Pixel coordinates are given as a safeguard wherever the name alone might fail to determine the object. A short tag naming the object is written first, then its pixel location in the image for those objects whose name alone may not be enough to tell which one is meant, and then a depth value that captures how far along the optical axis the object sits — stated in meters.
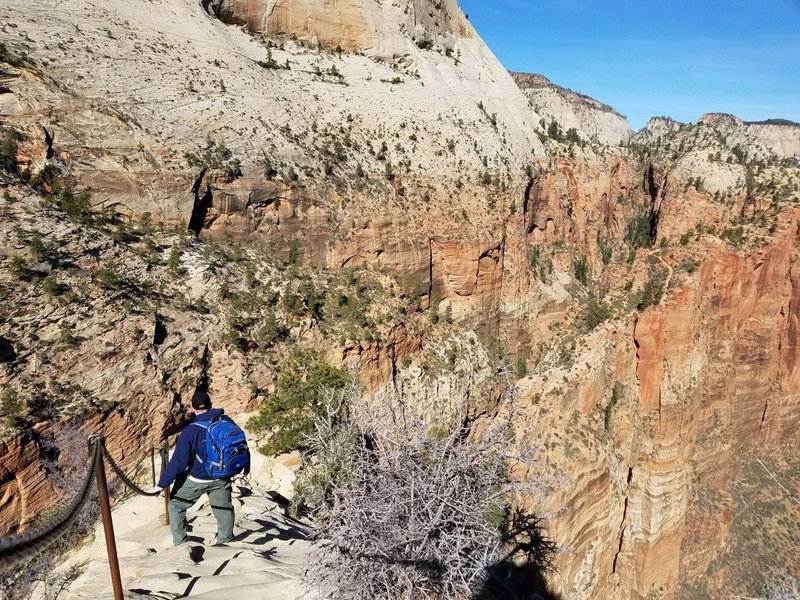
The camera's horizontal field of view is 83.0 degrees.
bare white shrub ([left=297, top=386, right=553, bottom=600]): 5.51
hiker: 6.35
